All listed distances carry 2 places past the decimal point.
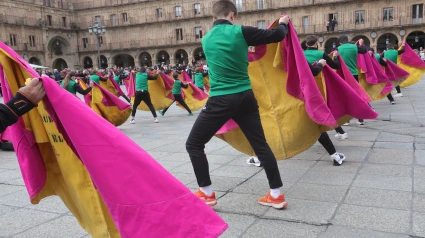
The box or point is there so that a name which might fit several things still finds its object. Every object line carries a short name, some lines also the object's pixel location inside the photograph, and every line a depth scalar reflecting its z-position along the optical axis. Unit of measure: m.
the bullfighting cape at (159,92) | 12.50
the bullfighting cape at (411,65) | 11.96
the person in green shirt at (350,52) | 7.91
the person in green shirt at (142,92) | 11.29
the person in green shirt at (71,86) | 8.06
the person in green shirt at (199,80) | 15.95
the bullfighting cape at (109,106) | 8.94
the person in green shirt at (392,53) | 12.09
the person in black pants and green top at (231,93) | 3.45
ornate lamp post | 27.72
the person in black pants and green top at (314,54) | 5.09
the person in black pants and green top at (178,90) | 11.89
